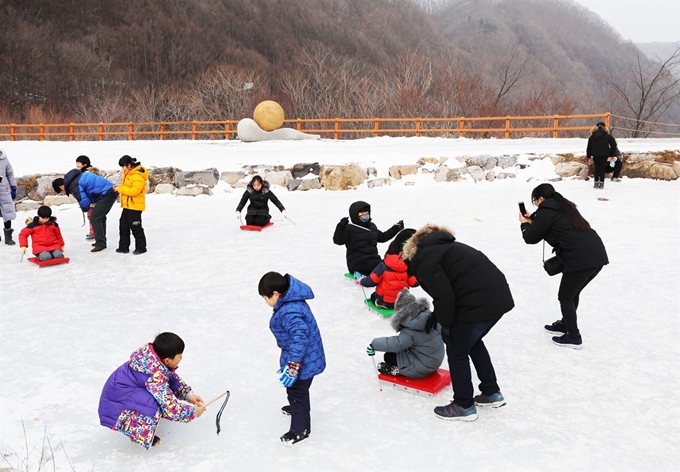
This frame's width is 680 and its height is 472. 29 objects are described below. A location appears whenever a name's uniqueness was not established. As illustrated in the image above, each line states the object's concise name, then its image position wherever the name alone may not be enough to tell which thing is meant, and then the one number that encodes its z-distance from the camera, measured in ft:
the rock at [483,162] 46.06
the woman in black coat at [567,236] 15.05
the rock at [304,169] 45.11
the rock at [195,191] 42.47
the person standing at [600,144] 38.73
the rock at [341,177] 43.91
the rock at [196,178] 43.01
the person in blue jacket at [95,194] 27.12
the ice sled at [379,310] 18.43
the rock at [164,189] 42.88
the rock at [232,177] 44.14
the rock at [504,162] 46.26
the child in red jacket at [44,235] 24.53
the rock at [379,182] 44.37
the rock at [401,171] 45.39
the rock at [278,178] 44.21
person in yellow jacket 25.62
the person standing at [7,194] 27.83
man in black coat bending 11.50
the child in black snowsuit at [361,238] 20.76
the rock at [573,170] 44.91
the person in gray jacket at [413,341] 13.25
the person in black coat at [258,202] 31.19
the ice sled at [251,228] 31.24
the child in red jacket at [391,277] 18.12
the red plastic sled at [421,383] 13.51
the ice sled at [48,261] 24.64
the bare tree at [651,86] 83.97
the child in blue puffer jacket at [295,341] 11.03
